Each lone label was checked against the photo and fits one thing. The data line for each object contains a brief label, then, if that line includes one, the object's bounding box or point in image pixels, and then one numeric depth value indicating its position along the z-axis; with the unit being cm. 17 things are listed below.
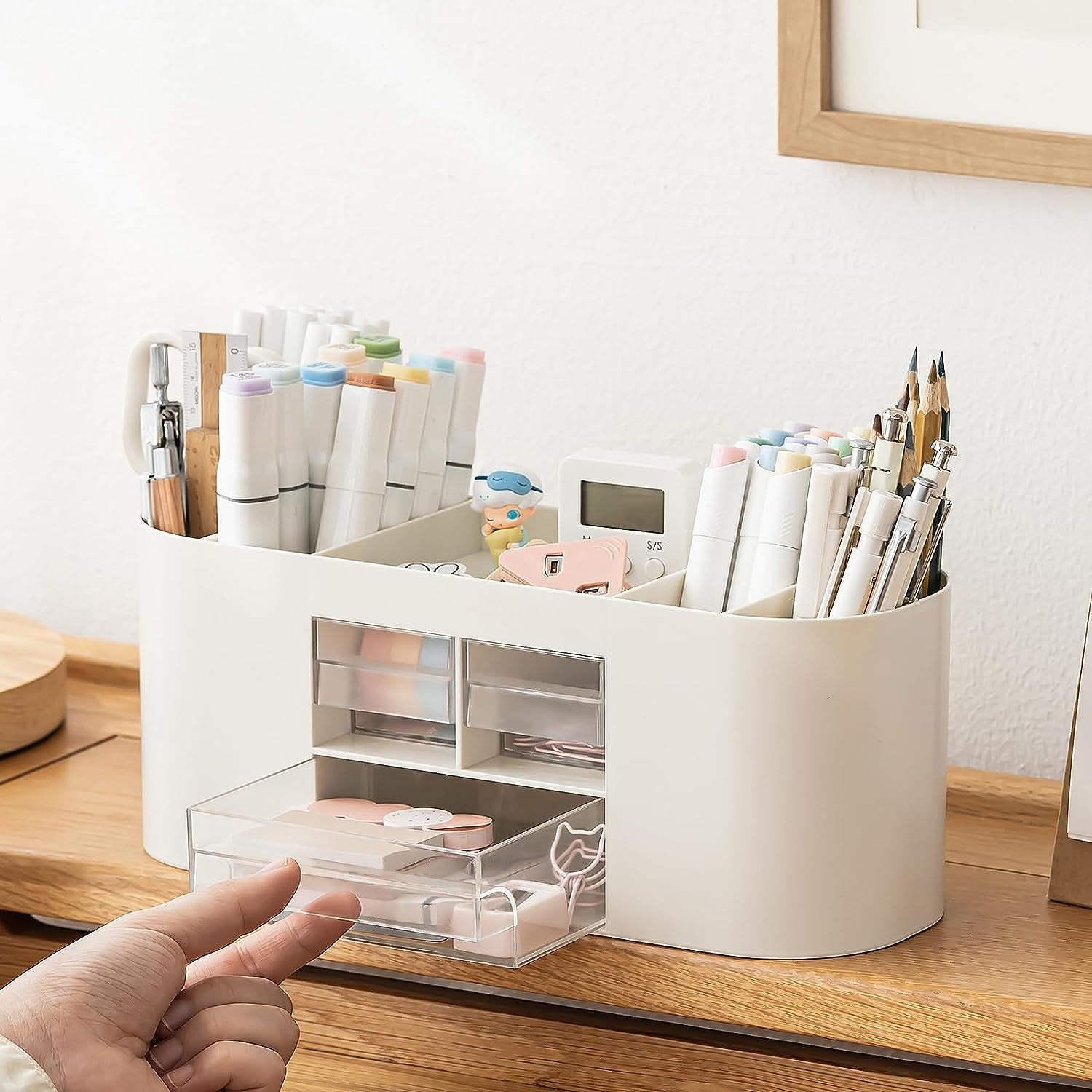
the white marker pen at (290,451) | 140
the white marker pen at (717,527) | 137
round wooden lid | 155
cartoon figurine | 145
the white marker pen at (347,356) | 145
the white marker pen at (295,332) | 149
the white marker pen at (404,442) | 143
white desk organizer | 134
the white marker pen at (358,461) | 142
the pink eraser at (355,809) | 139
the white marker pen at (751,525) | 137
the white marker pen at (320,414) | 142
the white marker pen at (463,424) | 145
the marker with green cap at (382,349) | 146
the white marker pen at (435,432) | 144
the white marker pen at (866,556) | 133
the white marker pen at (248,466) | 139
